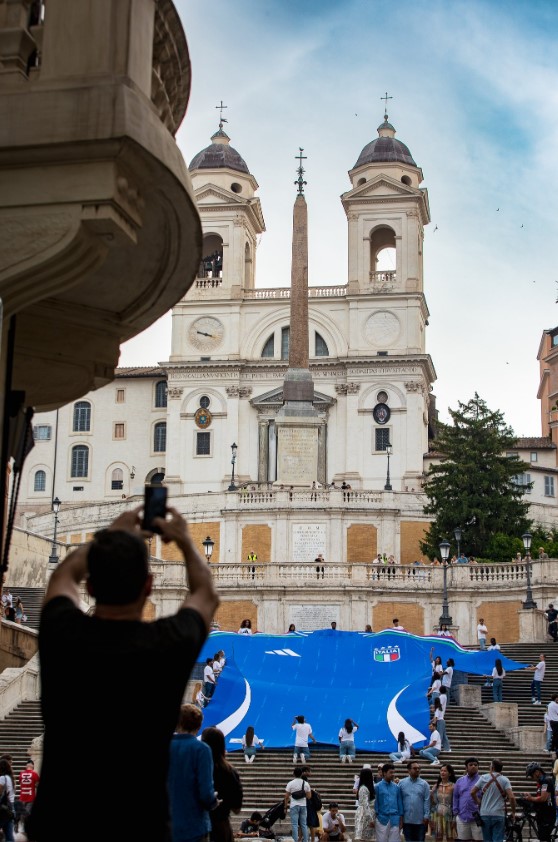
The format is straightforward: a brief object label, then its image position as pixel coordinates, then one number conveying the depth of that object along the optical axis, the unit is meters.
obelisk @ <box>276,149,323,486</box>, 68.94
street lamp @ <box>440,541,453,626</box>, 41.82
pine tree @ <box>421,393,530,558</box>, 59.22
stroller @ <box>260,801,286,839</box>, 21.58
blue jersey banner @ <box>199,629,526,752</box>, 30.70
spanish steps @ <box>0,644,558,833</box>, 27.73
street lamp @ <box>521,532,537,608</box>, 43.06
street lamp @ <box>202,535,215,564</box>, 43.62
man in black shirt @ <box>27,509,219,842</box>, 4.83
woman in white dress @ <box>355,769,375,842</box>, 22.77
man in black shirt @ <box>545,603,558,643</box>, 41.84
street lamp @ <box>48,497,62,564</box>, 48.27
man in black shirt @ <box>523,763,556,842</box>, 21.69
